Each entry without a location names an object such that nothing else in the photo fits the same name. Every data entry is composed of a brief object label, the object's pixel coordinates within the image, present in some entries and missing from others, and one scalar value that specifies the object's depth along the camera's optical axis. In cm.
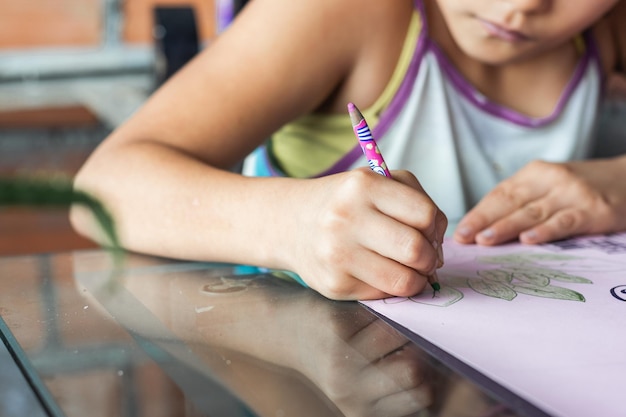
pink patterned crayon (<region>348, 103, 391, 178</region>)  52
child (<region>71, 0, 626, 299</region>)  53
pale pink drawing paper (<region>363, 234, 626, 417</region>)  39
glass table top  36
